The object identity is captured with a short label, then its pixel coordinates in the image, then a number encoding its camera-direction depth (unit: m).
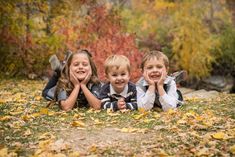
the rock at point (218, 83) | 15.48
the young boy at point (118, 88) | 5.91
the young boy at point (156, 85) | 5.78
